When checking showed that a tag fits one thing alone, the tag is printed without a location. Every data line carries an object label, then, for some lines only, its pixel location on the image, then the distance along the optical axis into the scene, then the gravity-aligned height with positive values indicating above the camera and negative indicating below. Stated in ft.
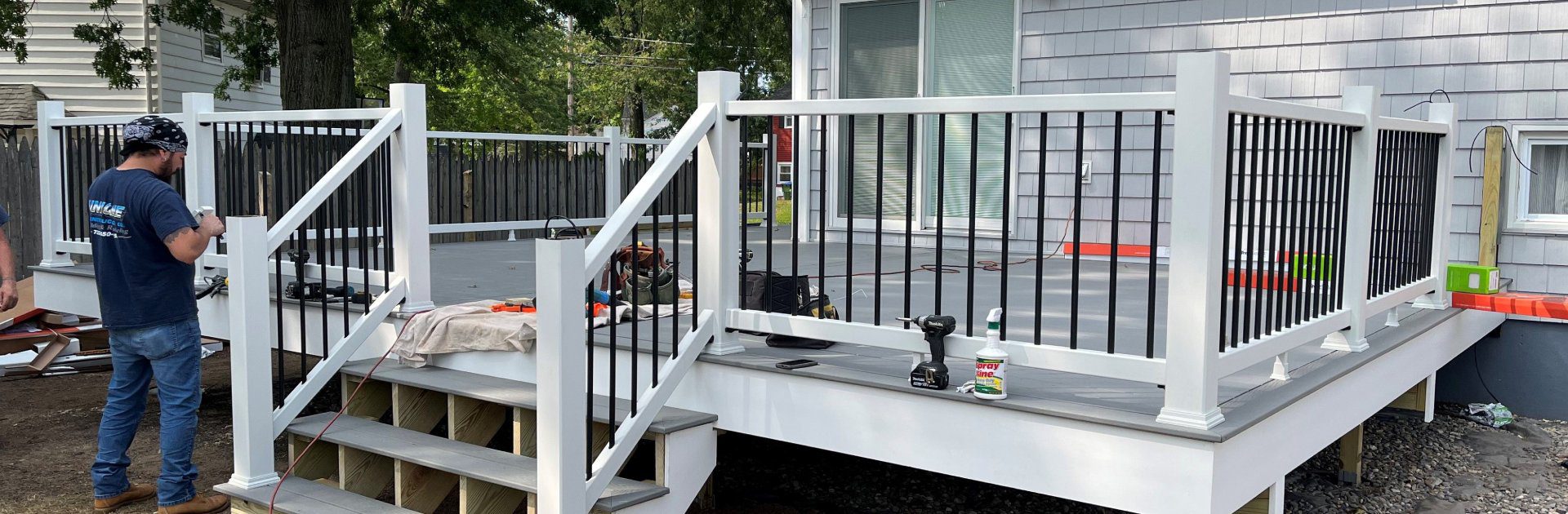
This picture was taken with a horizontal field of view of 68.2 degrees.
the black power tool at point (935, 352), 10.34 -1.35
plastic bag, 19.11 -3.40
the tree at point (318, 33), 33.32 +5.98
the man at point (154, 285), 12.35 -0.98
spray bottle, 9.93 -1.38
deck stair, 11.25 -2.66
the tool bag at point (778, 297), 12.23 -1.02
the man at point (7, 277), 13.75 -1.00
